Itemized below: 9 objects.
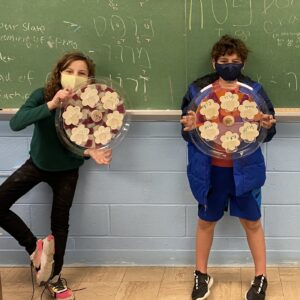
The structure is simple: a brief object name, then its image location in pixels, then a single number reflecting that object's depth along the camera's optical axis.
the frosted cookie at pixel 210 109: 2.35
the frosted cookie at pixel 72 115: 2.42
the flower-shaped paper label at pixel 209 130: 2.37
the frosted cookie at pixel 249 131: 2.37
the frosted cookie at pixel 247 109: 2.35
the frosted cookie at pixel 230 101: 2.34
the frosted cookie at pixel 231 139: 2.38
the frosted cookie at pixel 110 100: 2.48
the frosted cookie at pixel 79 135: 2.45
